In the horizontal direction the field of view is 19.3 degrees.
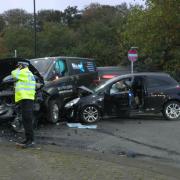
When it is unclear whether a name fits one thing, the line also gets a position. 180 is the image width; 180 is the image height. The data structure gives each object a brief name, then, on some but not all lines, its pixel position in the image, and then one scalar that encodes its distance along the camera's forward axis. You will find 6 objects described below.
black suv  12.89
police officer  10.36
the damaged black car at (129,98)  14.70
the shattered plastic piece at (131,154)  9.94
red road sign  28.17
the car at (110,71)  22.17
